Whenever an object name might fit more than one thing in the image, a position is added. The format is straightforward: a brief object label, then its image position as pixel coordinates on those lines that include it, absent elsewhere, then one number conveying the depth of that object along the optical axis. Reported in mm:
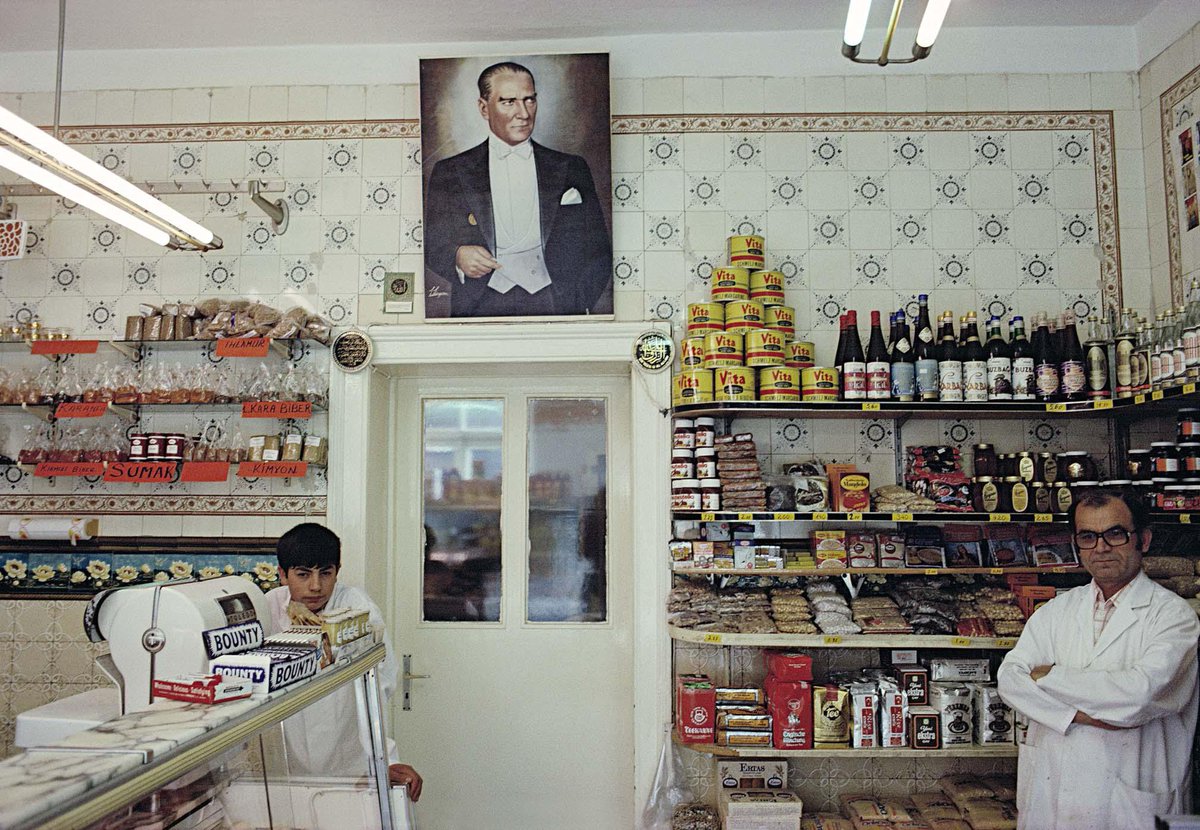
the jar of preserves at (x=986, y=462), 3752
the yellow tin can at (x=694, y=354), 3770
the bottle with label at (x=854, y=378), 3641
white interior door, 4145
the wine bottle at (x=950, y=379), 3629
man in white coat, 2750
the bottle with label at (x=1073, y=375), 3598
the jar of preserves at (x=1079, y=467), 3627
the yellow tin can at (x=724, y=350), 3678
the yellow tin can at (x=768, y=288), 3838
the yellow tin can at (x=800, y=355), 3750
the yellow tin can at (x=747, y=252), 3854
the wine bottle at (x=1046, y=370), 3619
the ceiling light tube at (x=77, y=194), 2525
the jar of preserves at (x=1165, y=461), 3293
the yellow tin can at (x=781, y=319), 3807
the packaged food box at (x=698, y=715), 3555
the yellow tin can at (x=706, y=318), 3781
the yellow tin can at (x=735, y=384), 3631
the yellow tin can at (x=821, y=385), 3620
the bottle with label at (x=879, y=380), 3631
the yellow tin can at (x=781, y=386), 3627
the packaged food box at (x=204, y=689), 1724
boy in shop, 2064
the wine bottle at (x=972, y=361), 3623
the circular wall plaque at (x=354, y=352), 3996
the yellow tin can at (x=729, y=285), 3801
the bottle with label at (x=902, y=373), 3645
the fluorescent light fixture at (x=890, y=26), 2293
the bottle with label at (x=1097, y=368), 3613
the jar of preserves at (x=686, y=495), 3646
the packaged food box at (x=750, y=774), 3672
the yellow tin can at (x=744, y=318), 3727
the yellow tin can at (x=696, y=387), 3691
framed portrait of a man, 4012
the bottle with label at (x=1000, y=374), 3633
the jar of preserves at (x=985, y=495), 3656
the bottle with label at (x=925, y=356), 3646
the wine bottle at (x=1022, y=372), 3627
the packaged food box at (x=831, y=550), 3682
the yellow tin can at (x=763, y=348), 3664
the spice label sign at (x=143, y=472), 3744
